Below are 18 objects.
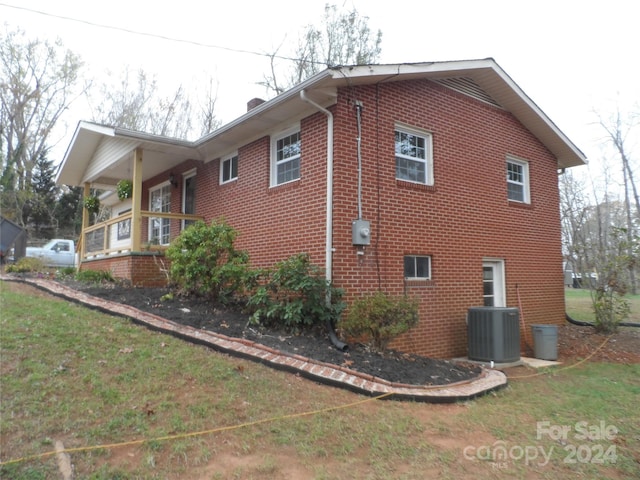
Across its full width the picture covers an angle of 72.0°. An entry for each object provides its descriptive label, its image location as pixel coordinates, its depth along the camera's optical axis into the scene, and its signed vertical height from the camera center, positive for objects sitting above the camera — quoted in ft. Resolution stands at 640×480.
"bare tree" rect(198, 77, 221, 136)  88.12 +31.59
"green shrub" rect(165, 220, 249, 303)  24.93 +0.82
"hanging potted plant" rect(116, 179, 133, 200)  40.73 +8.02
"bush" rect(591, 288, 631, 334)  34.47 -2.90
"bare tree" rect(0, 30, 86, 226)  82.94 +32.00
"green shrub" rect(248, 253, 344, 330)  21.89 -1.16
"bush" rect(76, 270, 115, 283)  33.73 -0.10
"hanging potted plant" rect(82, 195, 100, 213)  43.98 +7.14
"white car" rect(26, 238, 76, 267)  66.60 +3.59
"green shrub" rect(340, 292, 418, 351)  20.44 -2.05
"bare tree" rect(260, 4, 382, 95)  65.26 +34.57
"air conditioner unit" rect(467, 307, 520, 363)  25.07 -3.47
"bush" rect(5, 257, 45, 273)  39.09 +0.89
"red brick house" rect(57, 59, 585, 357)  24.18 +5.92
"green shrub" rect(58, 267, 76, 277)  38.74 +0.34
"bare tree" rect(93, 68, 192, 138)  88.53 +32.73
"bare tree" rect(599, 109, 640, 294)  76.64 +18.36
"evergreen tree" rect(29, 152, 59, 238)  99.35 +17.44
